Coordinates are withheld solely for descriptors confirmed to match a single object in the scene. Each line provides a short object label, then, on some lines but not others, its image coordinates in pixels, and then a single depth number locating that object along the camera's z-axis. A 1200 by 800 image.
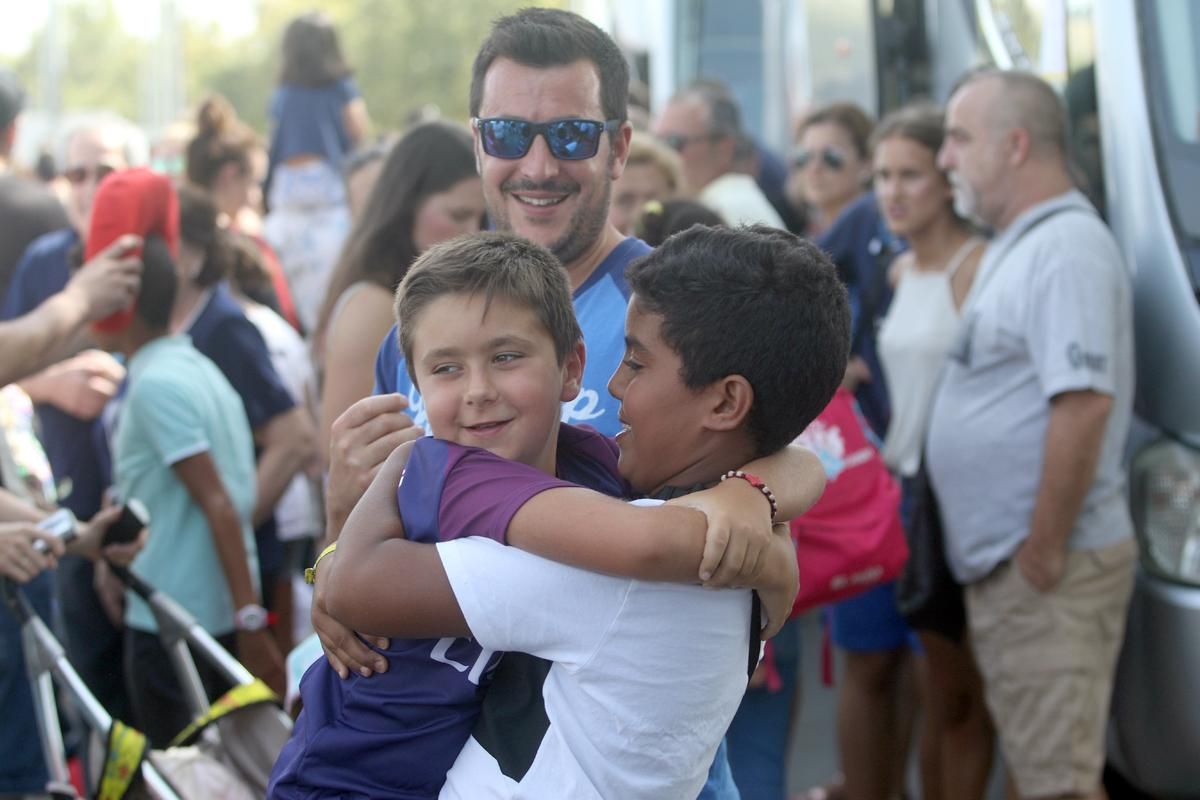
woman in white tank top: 4.85
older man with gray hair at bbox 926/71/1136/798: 4.12
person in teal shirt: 4.25
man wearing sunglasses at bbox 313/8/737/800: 2.74
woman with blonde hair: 5.35
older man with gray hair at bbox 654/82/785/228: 7.12
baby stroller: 2.88
